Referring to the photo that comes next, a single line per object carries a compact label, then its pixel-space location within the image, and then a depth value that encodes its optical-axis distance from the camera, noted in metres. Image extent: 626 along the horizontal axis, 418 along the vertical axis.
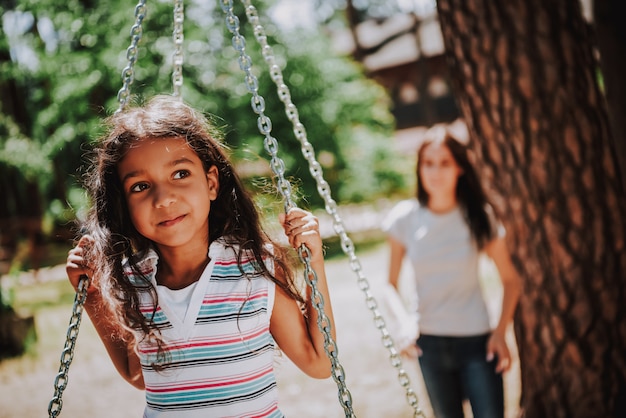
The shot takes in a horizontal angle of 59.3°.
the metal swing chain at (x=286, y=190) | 1.59
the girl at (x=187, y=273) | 1.54
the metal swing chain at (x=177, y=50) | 2.02
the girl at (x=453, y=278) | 2.47
